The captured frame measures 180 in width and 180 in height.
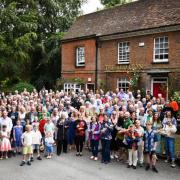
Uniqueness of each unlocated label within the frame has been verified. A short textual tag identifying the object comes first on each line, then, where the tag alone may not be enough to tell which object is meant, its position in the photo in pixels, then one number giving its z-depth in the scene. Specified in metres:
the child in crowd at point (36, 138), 7.13
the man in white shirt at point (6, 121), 7.43
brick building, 13.04
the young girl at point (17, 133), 7.48
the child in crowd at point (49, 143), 7.21
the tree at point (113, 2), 27.29
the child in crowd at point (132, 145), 6.54
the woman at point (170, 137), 6.64
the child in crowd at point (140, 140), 6.54
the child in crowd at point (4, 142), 7.11
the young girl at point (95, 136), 7.18
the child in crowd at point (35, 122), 7.32
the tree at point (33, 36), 17.88
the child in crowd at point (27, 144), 6.80
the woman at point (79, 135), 7.48
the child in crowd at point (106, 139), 6.90
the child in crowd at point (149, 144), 6.41
